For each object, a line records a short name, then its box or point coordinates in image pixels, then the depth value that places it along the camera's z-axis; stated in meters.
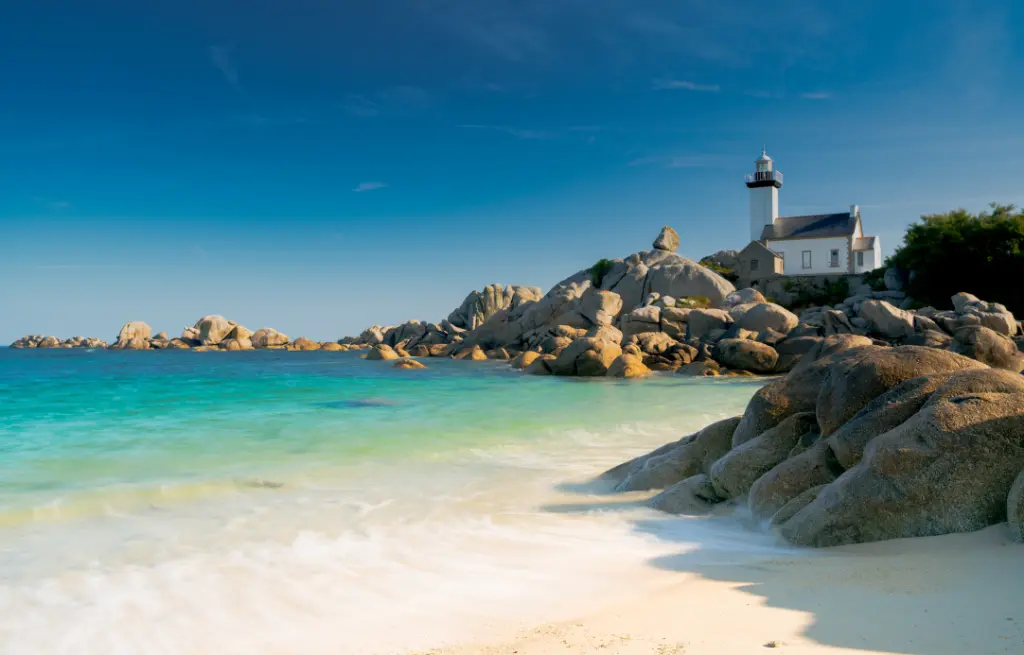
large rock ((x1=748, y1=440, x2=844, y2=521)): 5.70
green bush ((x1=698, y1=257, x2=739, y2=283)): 52.03
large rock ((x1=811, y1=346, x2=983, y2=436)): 6.04
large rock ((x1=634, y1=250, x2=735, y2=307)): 45.09
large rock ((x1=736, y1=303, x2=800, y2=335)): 30.42
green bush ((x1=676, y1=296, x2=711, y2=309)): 41.96
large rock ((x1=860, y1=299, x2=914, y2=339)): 28.55
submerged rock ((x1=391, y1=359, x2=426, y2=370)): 36.78
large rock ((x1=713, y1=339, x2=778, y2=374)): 27.55
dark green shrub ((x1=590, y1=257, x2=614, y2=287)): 53.56
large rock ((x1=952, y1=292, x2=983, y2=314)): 30.61
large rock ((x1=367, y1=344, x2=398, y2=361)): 47.77
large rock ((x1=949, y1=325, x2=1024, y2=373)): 18.73
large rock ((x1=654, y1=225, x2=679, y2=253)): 56.81
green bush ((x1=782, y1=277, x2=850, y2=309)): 46.72
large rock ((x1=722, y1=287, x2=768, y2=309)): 40.83
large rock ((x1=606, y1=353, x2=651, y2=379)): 27.77
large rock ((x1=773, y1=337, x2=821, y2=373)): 27.80
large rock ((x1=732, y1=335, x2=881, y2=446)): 7.01
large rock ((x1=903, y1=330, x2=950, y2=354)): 25.17
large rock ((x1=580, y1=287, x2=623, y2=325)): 40.03
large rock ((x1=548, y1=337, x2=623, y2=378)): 28.42
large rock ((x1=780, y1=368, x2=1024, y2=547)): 4.53
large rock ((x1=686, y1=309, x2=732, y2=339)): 32.94
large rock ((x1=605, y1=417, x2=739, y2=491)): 7.57
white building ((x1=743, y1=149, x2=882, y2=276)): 55.03
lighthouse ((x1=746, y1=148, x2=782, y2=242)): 58.16
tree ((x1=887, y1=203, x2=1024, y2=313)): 36.91
